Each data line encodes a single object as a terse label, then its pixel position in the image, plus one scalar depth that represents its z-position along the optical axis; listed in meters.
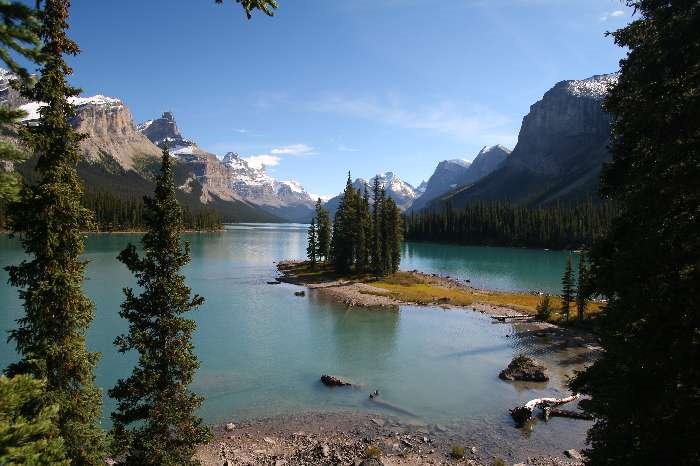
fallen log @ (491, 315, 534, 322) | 68.03
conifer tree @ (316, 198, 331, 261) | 116.69
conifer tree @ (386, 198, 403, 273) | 106.75
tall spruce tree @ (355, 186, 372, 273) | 104.81
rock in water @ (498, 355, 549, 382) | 42.88
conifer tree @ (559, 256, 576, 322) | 64.88
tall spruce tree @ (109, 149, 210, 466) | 20.95
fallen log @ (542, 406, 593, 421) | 34.83
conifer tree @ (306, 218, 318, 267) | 114.94
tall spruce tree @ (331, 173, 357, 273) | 104.56
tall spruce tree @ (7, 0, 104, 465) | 18.61
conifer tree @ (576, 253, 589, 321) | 58.90
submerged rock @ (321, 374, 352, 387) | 40.94
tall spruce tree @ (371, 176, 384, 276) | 104.81
